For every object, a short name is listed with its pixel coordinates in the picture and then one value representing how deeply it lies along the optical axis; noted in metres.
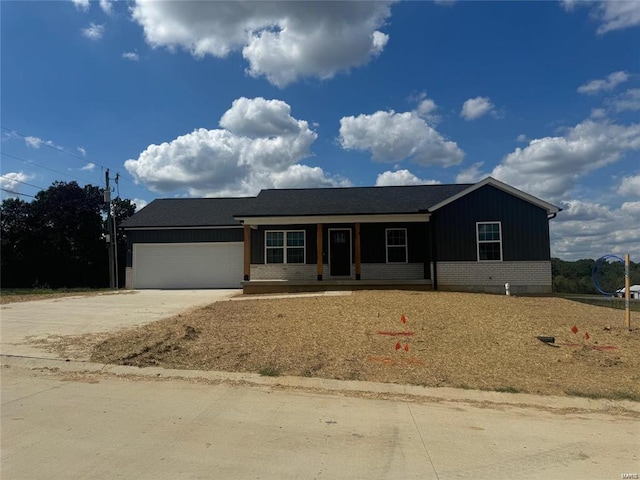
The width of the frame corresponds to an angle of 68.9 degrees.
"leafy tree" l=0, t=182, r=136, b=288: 32.94
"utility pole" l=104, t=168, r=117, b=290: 27.65
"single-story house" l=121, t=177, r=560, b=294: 18.17
